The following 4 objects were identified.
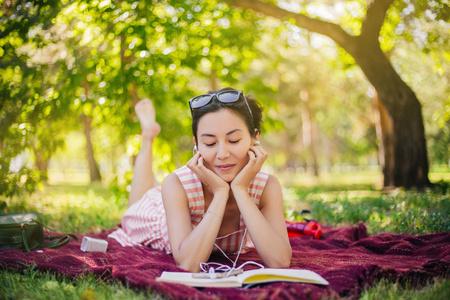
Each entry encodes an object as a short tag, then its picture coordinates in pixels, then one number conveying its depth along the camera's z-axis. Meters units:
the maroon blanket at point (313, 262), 2.05
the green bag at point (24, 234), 3.25
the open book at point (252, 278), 2.10
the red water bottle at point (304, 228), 4.18
